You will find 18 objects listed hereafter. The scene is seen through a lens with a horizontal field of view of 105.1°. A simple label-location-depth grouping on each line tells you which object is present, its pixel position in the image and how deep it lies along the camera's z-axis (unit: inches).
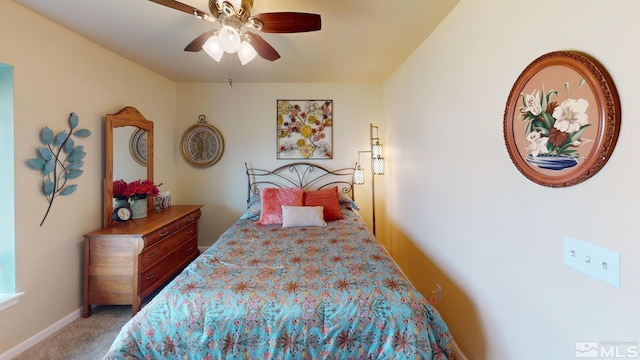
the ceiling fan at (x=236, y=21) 57.9
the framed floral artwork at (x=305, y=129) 142.6
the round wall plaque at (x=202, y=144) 142.6
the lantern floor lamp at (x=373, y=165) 135.1
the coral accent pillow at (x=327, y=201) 116.2
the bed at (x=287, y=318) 49.4
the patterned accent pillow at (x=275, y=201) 110.9
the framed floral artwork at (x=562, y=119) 33.2
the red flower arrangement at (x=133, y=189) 102.0
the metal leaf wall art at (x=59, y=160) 76.5
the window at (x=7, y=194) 69.9
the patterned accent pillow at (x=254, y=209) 116.3
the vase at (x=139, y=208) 106.3
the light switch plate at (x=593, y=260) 32.9
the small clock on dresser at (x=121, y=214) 98.8
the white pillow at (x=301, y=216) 106.1
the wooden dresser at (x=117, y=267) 87.0
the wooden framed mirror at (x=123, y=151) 98.1
